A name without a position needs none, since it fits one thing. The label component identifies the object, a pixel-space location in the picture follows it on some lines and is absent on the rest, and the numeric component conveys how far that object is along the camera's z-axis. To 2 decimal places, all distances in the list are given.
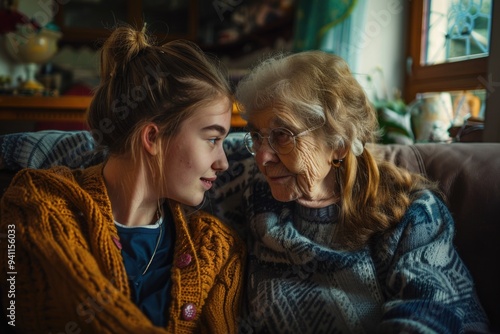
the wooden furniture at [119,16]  4.20
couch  1.36
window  2.53
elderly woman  1.27
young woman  1.11
